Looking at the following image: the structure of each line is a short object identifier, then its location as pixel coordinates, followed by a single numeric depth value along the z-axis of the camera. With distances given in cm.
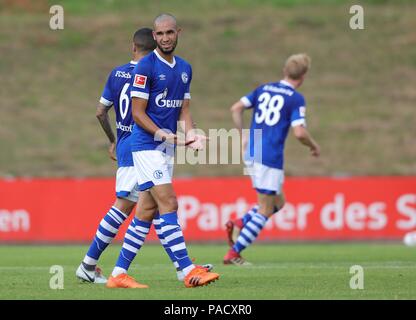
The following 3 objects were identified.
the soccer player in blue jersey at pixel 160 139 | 1817
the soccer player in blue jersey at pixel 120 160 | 1984
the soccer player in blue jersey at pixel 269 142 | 2509
